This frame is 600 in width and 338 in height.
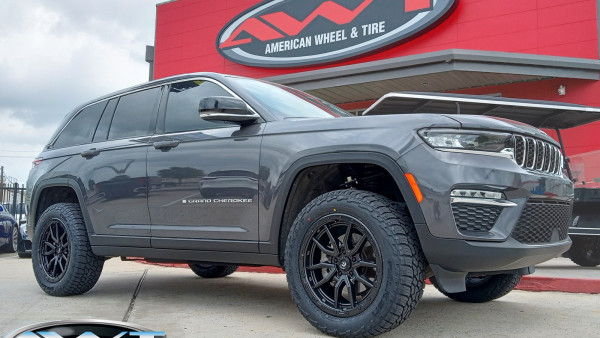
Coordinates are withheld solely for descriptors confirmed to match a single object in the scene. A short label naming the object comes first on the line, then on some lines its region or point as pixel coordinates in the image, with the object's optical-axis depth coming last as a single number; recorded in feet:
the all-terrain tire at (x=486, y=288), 13.62
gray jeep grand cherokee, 9.64
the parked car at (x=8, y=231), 35.91
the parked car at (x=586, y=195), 23.27
